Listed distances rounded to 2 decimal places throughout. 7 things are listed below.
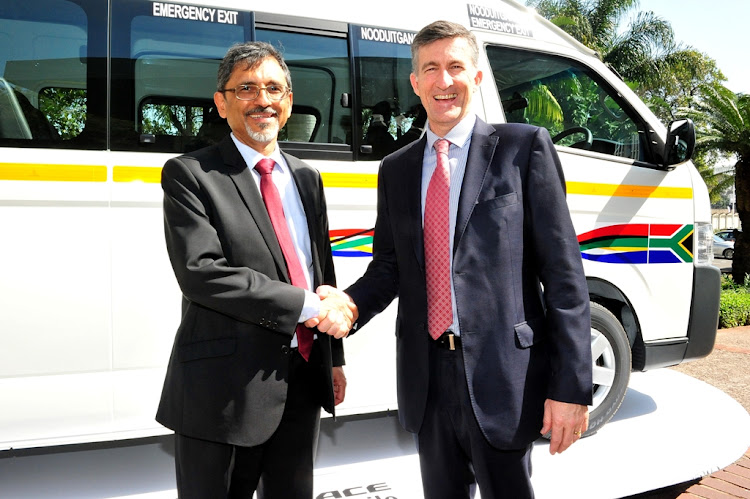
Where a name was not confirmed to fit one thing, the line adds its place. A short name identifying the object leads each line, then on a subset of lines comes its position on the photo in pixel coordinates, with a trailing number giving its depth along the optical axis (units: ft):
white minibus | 8.90
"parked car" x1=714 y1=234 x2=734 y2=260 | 97.76
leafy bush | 31.73
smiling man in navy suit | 5.90
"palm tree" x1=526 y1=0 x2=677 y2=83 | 70.79
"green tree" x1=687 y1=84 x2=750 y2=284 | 46.73
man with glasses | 5.88
